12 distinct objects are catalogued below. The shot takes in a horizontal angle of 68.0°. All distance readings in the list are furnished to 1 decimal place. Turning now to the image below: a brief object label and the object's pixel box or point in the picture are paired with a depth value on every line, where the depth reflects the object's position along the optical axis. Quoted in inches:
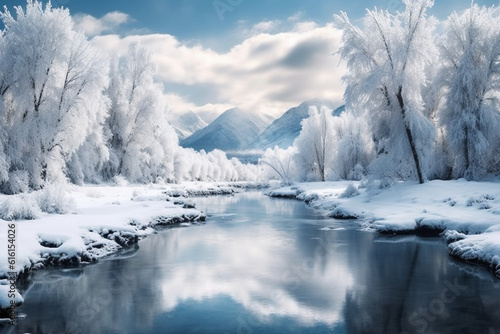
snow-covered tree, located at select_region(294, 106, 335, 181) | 2246.6
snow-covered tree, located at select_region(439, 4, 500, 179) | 990.4
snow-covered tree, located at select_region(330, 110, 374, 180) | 2081.7
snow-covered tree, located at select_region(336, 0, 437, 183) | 896.9
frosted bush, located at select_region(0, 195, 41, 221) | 501.7
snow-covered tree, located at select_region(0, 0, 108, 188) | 904.3
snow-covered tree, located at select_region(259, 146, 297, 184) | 2952.8
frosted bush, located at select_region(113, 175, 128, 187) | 1432.1
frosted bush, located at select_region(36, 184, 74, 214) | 594.0
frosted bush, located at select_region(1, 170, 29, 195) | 826.0
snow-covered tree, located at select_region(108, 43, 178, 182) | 1582.2
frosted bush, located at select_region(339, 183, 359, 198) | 1055.3
